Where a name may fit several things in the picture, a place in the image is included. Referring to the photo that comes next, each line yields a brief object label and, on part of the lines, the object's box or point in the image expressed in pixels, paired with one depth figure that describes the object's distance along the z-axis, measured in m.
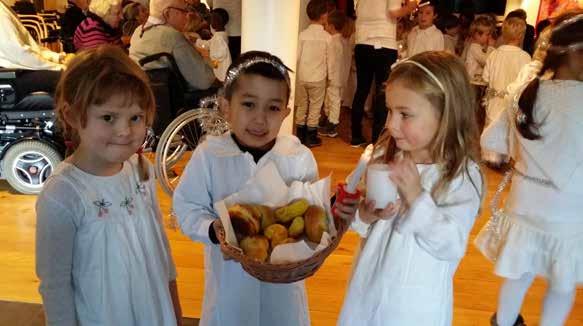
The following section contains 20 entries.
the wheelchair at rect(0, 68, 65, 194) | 3.18
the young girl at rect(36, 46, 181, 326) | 1.11
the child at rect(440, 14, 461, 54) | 5.70
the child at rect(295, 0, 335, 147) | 4.71
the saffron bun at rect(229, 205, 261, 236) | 1.17
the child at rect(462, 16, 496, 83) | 4.93
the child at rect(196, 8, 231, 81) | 4.74
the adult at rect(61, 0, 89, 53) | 4.77
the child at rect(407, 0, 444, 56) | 4.91
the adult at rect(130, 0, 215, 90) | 3.39
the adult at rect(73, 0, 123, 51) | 3.96
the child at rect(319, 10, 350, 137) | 4.94
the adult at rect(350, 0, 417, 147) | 4.28
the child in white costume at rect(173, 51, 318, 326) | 1.30
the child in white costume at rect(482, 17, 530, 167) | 4.11
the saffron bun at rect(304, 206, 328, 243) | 1.18
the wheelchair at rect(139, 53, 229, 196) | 3.11
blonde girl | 1.14
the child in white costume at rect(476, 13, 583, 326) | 1.72
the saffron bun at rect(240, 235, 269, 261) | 1.14
